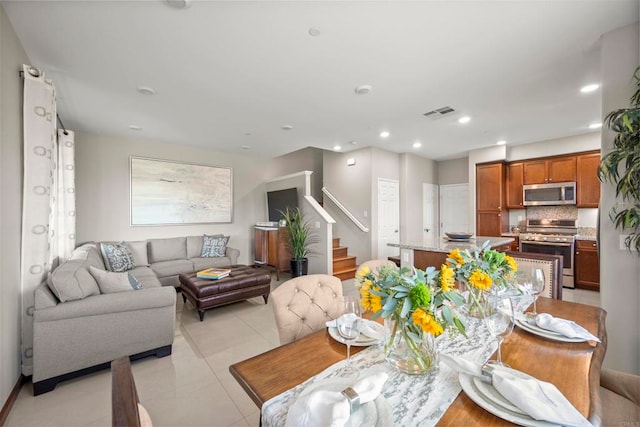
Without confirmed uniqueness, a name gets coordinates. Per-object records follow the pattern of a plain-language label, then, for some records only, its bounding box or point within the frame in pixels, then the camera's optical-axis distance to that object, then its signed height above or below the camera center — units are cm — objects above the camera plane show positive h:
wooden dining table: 80 -57
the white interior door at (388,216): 579 -1
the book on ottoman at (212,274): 357 -77
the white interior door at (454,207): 676 +21
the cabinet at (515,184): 558 +64
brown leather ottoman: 336 -94
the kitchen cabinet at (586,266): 442 -84
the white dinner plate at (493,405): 74 -56
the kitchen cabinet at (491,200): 561 +32
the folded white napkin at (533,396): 73 -53
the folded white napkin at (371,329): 124 -54
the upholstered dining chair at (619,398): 107 -79
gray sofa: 203 -87
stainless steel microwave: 496 +40
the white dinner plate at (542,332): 122 -55
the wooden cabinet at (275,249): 558 -70
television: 584 +33
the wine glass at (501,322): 101 -40
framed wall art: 509 +48
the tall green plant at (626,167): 177 +33
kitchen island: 324 -45
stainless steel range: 464 -42
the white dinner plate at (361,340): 118 -55
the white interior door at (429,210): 678 +14
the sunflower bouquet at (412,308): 90 -32
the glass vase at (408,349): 96 -50
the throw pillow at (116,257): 417 -63
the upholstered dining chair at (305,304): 147 -51
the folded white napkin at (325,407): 69 -51
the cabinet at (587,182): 470 +59
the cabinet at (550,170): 498 +86
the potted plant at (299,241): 516 -50
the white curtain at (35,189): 212 +22
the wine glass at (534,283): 148 -37
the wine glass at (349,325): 100 -41
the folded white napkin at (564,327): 122 -53
